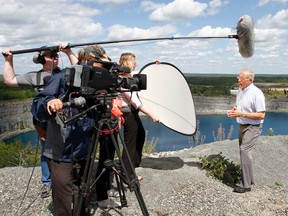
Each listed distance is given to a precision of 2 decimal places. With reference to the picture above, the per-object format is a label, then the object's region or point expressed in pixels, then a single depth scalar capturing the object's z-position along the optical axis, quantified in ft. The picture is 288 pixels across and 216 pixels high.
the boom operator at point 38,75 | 11.44
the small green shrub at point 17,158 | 24.26
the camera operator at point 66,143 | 8.84
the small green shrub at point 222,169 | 17.13
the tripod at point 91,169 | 8.86
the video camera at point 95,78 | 8.23
